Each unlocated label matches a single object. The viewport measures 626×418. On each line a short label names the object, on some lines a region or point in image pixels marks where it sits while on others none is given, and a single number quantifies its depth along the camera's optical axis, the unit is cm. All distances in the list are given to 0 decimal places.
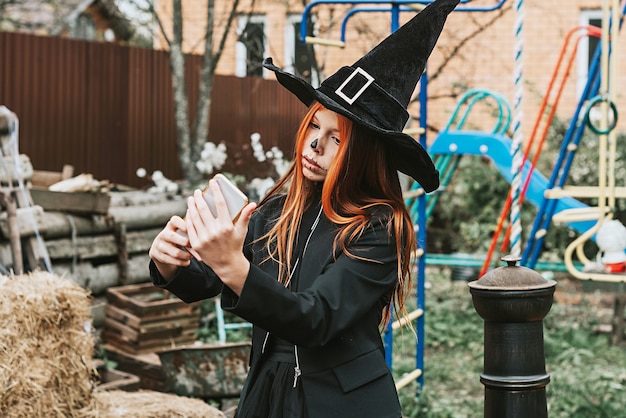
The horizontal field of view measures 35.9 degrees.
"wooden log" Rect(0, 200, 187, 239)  606
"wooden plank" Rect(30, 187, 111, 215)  665
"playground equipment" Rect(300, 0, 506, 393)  545
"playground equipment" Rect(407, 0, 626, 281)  588
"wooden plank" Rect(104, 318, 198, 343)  640
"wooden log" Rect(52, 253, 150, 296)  677
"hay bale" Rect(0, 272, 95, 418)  421
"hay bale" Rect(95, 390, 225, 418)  485
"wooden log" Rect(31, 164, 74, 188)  735
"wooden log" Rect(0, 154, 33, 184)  601
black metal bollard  342
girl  239
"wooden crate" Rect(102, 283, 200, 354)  643
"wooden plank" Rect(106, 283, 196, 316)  645
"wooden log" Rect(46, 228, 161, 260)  669
